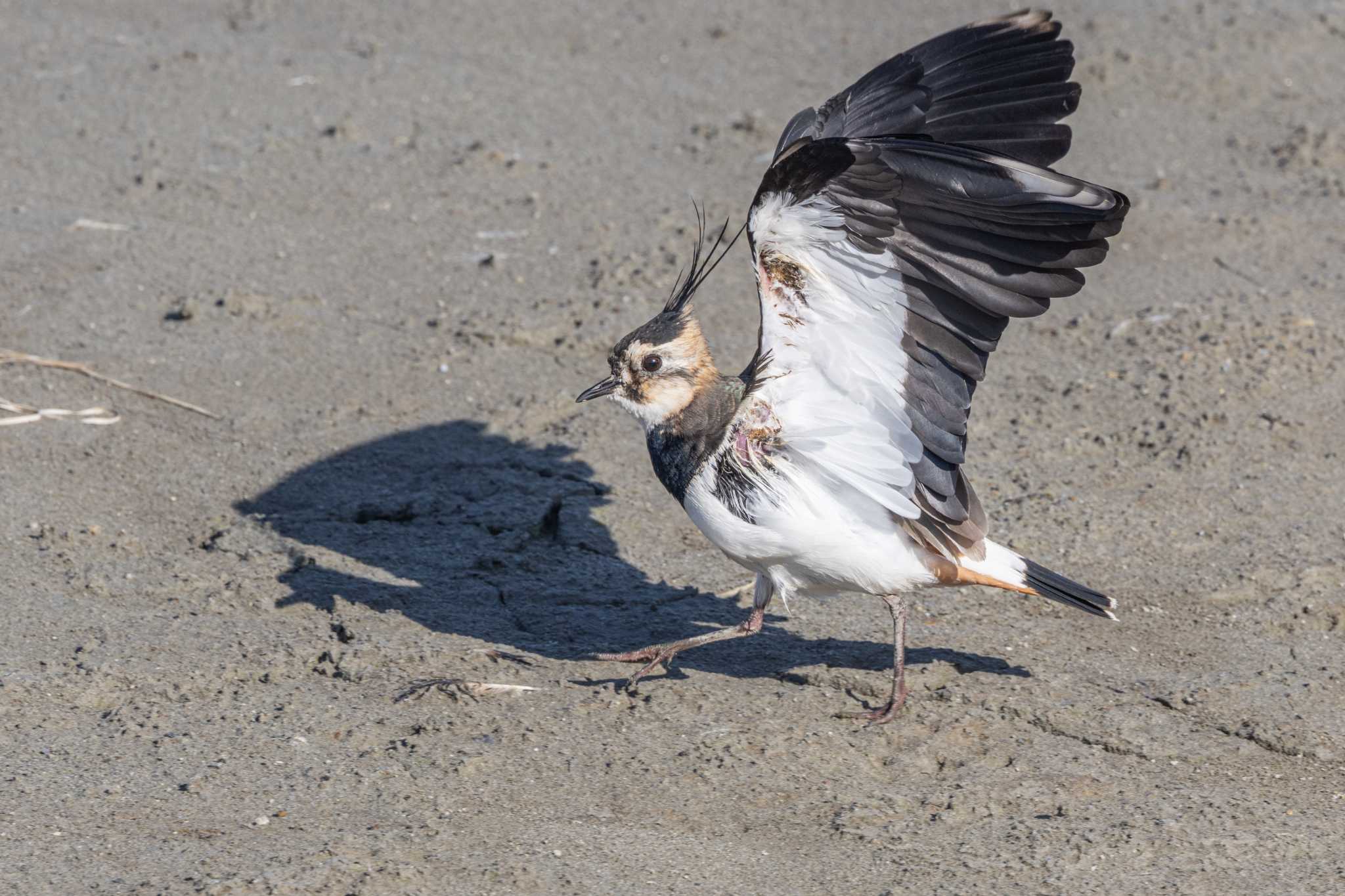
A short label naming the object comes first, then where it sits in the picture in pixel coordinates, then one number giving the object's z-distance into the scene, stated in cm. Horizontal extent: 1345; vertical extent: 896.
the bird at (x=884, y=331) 787
